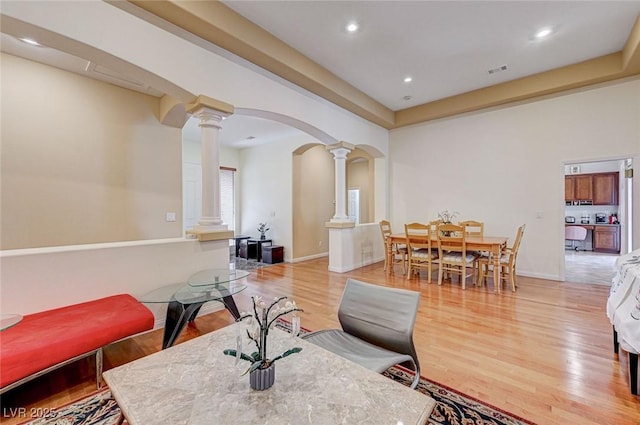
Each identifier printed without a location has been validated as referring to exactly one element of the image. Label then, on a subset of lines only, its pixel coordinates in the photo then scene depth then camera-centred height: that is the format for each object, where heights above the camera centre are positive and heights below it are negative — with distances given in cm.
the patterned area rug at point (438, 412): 163 -125
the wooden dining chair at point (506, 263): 411 -81
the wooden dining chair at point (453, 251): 423 -68
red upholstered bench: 162 -83
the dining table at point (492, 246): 397 -53
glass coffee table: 231 -76
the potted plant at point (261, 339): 112 -55
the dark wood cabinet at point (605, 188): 746 +60
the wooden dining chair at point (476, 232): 446 -41
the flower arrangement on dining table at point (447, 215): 575 -8
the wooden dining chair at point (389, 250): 512 -73
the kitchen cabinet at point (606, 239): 721 -77
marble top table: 98 -74
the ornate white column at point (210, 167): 332 +57
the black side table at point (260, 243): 692 -79
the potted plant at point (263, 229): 720 -45
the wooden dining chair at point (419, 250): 455 -70
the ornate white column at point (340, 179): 550 +69
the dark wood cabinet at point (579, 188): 781 +67
